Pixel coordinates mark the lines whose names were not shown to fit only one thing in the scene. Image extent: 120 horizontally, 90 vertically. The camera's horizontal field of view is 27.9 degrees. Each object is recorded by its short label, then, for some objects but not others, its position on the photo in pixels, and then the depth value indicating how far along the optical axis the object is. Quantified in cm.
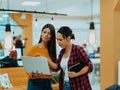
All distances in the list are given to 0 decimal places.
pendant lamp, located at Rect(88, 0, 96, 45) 555
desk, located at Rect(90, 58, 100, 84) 882
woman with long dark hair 273
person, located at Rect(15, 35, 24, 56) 886
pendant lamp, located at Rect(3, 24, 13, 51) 488
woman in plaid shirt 252
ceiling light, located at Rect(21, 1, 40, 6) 820
